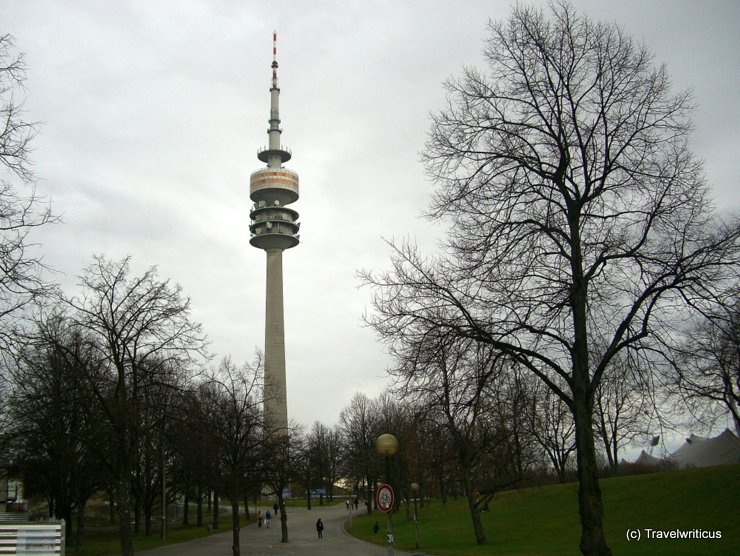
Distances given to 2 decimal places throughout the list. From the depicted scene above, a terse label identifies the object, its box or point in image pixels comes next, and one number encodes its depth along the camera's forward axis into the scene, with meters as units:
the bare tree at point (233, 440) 29.88
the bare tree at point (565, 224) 12.10
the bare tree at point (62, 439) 23.94
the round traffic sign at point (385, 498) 11.13
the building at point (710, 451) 53.16
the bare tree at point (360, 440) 66.12
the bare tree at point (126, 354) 23.52
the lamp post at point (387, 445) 11.62
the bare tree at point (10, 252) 10.91
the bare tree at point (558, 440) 48.56
